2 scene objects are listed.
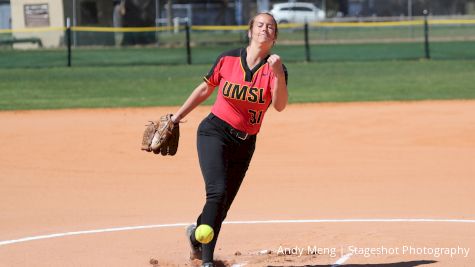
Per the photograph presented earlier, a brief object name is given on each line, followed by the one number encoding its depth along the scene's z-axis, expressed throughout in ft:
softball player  48.11
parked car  342.44
